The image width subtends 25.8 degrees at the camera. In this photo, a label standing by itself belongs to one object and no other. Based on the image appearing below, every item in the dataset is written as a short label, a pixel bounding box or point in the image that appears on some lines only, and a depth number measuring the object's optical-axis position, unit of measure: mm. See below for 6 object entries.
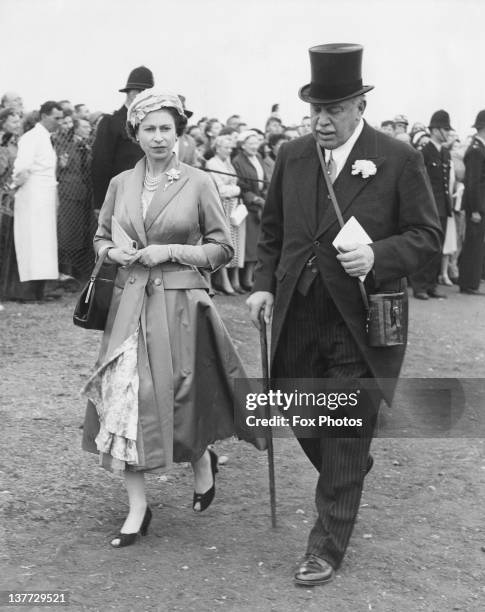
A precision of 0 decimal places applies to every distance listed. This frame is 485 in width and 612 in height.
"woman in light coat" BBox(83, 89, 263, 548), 4801
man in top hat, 4543
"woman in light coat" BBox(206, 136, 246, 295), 12633
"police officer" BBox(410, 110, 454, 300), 13953
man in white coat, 10883
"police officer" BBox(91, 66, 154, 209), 9211
